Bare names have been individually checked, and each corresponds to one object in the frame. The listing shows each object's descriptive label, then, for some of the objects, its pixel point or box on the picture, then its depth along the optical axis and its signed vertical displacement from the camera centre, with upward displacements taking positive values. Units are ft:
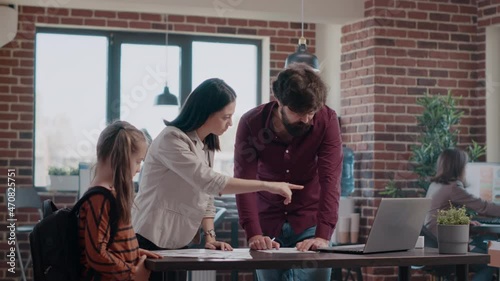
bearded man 11.36 -0.41
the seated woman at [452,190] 20.22 -1.15
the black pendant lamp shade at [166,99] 25.49 +1.17
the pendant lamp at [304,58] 21.27 +2.05
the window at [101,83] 27.02 +1.76
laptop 10.16 -1.05
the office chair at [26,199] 24.80 -1.81
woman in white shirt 10.30 -0.44
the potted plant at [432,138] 22.90 +0.09
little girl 9.00 -0.83
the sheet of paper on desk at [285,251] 10.43 -1.38
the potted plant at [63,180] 26.12 -1.31
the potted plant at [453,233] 10.66 -1.14
